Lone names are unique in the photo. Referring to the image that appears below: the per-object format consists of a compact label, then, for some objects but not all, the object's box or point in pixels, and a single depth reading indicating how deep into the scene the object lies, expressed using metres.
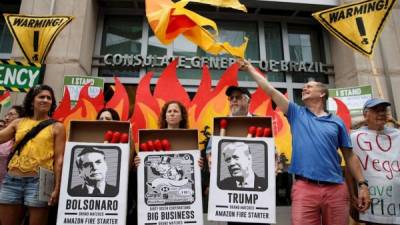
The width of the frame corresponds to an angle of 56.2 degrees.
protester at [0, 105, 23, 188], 3.86
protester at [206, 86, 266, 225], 3.41
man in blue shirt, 2.69
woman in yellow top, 2.85
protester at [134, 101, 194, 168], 3.31
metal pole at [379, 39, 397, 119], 5.93
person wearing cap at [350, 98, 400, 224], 3.03
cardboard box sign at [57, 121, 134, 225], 2.77
